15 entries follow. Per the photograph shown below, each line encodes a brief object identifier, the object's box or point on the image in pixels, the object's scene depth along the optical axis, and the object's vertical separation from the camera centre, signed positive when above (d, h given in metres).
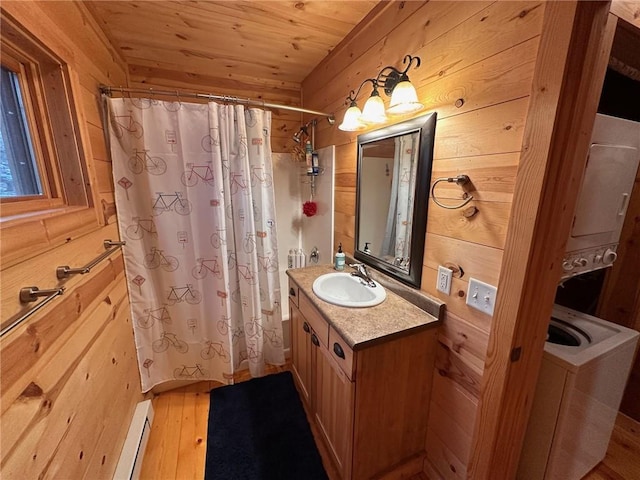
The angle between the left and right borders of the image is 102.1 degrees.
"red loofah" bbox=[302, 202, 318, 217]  2.23 -0.21
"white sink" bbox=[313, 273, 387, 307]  1.39 -0.61
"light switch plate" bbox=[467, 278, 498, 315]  0.93 -0.41
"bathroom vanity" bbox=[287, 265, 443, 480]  1.05 -0.85
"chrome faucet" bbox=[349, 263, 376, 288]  1.49 -0.54
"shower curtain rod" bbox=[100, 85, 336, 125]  1.41 +0.51
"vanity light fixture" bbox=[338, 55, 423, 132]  1.05 +0.36
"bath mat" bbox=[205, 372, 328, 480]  1.35 -1.47
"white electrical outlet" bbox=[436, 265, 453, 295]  1.09 -0.40
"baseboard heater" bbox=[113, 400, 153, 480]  1.23 -1.35
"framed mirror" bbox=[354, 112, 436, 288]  1.18 -0.07
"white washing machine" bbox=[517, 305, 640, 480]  1.05 -0.88
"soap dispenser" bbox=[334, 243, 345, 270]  1.75 -0.52
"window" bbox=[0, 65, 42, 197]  0.84 +0.12
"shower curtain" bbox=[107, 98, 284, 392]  1.57 -0.32
